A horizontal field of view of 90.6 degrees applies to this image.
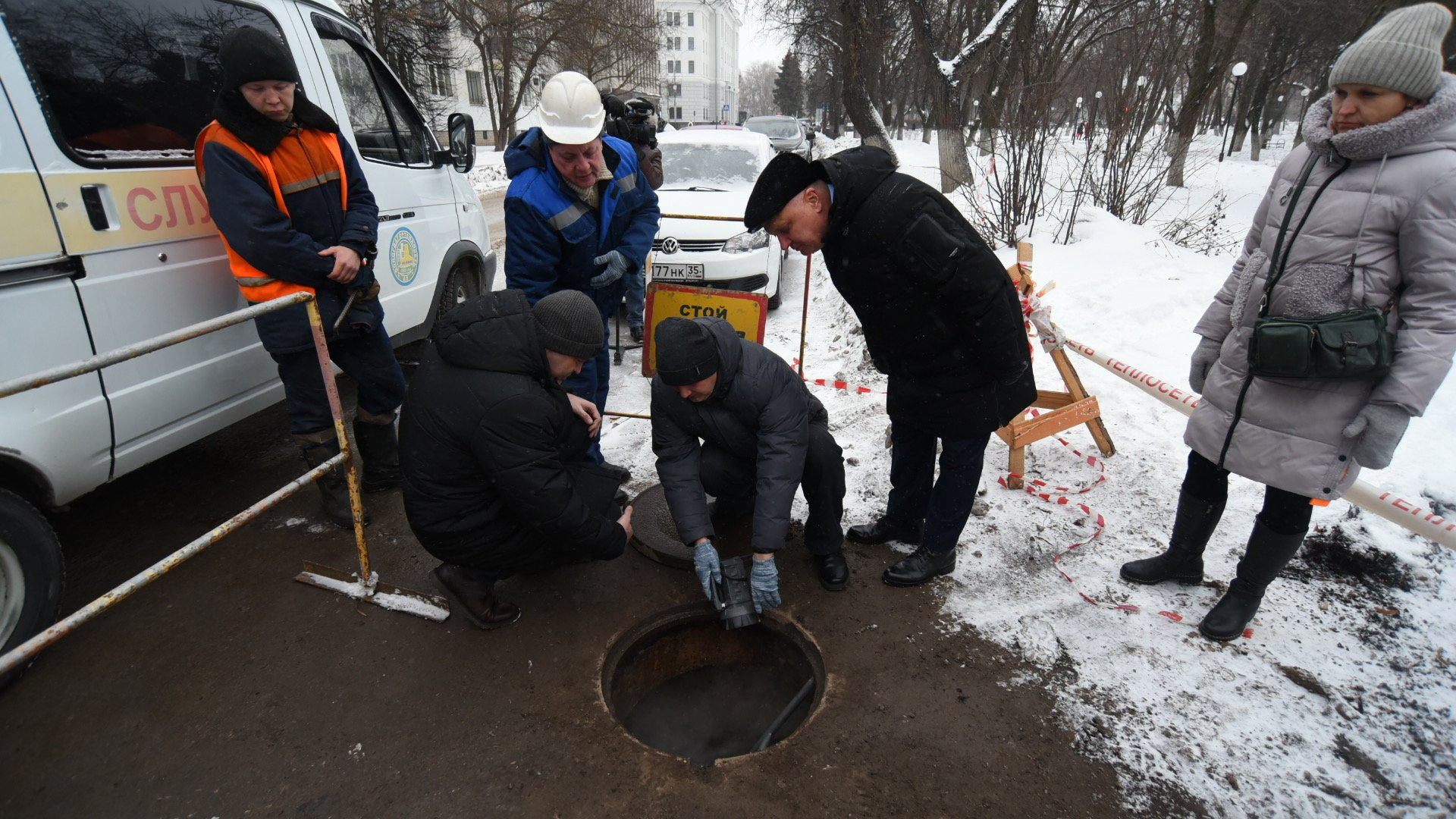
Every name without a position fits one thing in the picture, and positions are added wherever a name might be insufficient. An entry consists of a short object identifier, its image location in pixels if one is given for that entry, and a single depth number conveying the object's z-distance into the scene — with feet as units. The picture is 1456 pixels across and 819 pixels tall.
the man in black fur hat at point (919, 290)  7.75
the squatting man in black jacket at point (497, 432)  7.75
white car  21.21
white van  7.68
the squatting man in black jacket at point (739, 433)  8.71
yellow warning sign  13.73
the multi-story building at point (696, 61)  244.22
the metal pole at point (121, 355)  5.84
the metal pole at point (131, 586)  6.15
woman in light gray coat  6.60
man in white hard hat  10.11
